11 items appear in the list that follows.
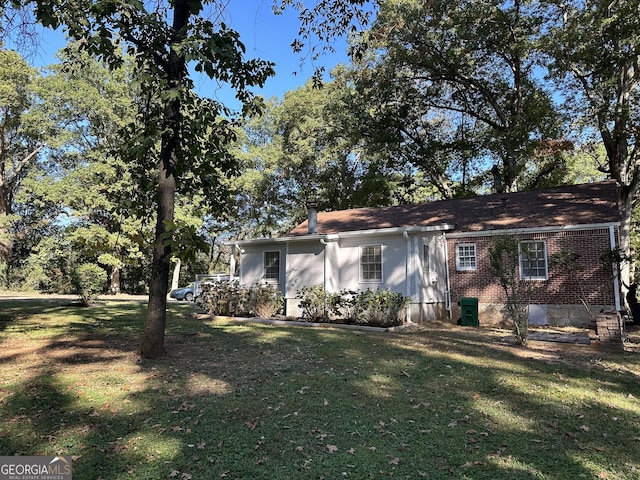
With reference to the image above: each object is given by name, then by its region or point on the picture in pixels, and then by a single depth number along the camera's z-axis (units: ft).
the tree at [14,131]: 84.26
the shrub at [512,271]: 30.32
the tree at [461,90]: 57.31
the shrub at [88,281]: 52.44
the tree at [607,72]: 42.39
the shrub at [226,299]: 46.88
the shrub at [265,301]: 45.83
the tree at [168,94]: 18.88
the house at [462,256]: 39.86
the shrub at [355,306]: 39.45
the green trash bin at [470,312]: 43.37
